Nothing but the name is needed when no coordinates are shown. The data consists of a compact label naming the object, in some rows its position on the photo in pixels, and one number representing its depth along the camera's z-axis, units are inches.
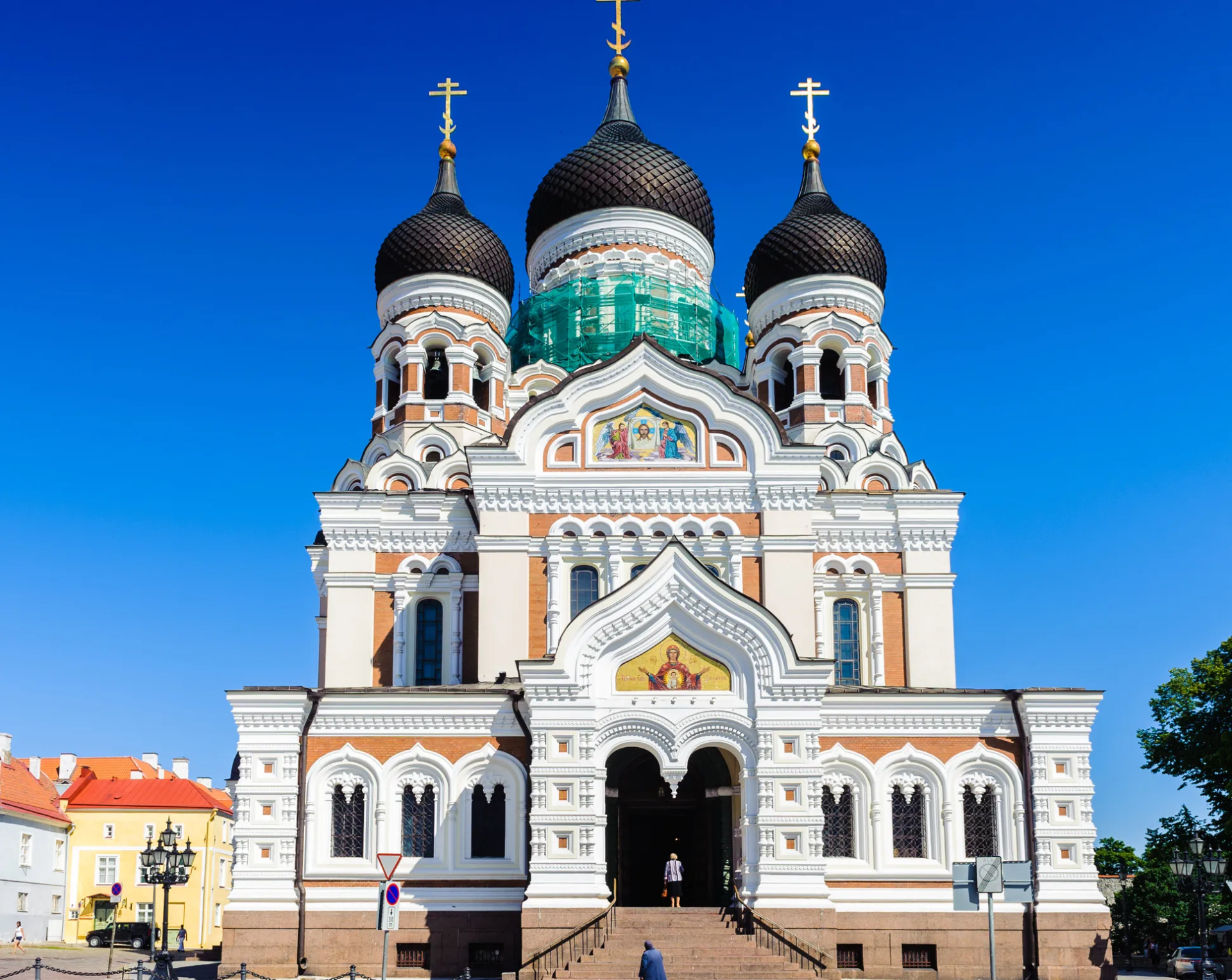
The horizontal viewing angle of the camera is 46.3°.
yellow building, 1838.1
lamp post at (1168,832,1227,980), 834.2
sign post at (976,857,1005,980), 578.2
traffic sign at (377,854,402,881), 689.4
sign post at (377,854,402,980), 671.1
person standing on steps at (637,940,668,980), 654.5
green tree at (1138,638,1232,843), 1148.5
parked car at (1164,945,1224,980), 987.3
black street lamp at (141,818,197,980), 877.8
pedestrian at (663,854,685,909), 864.9
